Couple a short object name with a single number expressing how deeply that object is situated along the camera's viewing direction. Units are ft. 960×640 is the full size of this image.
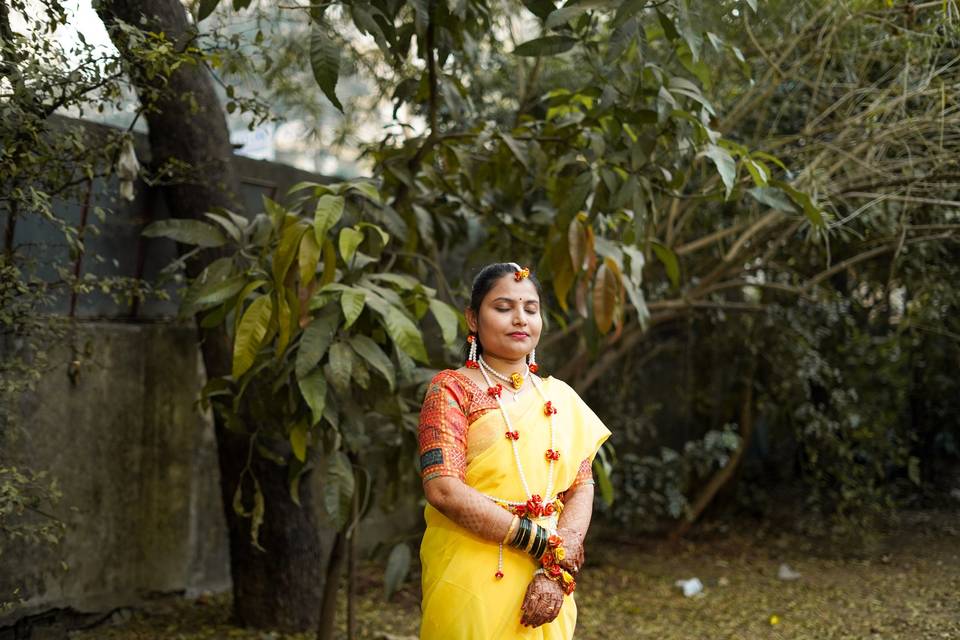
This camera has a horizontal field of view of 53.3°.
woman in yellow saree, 6.45
